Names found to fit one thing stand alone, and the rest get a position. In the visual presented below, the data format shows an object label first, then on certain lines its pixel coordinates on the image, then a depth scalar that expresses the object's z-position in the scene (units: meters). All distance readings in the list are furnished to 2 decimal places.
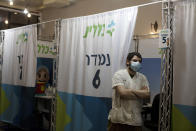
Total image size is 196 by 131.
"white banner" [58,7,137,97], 3.03
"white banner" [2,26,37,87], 4.47
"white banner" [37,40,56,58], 5.11
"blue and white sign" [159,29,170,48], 2.55
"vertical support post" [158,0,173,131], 2.56
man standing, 2.70
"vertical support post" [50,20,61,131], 3.81
